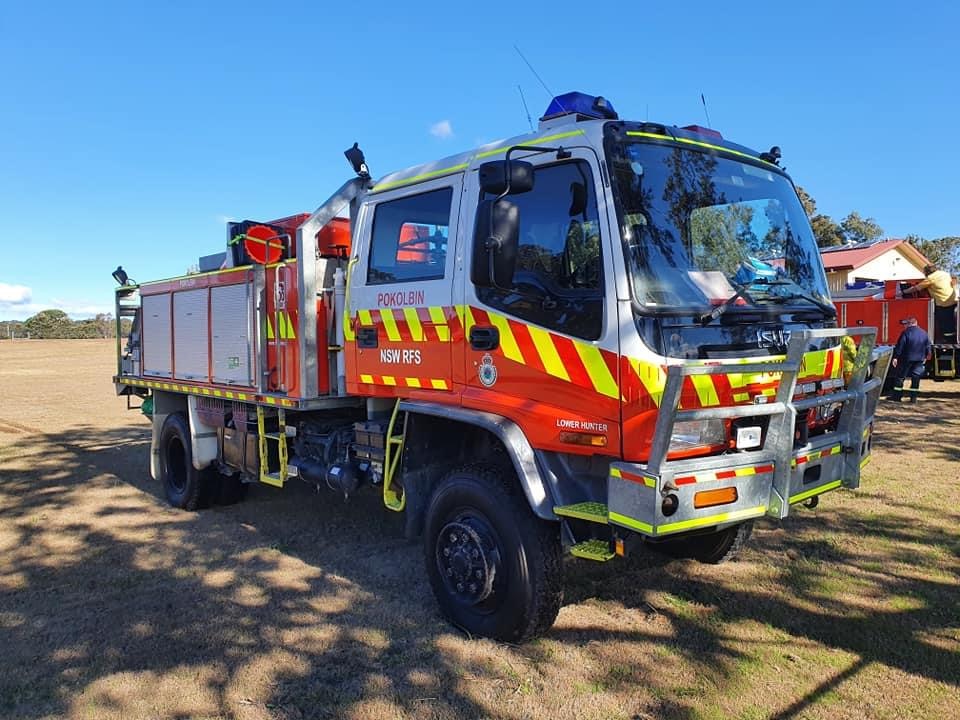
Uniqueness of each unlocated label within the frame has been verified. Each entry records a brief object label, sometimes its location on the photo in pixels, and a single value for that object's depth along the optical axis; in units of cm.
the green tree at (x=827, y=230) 4496
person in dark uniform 1391
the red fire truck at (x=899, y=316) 1520
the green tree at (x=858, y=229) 4806
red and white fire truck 333
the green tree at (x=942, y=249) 4819
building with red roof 2714
